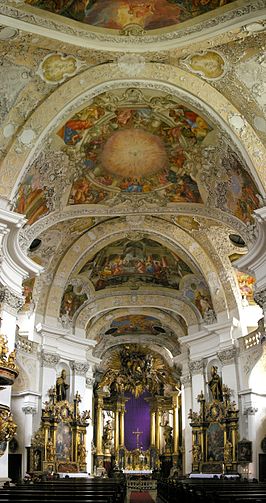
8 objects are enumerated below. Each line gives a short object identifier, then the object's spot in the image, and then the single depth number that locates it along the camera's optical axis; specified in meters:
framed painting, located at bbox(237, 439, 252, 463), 20.64
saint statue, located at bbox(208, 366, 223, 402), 23.74
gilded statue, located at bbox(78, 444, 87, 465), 24.14
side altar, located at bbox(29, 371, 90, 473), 21.66
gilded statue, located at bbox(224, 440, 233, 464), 21.57
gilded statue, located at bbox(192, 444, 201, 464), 23.76
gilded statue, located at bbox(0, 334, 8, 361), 13.01
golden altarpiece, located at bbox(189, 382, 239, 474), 21.77
